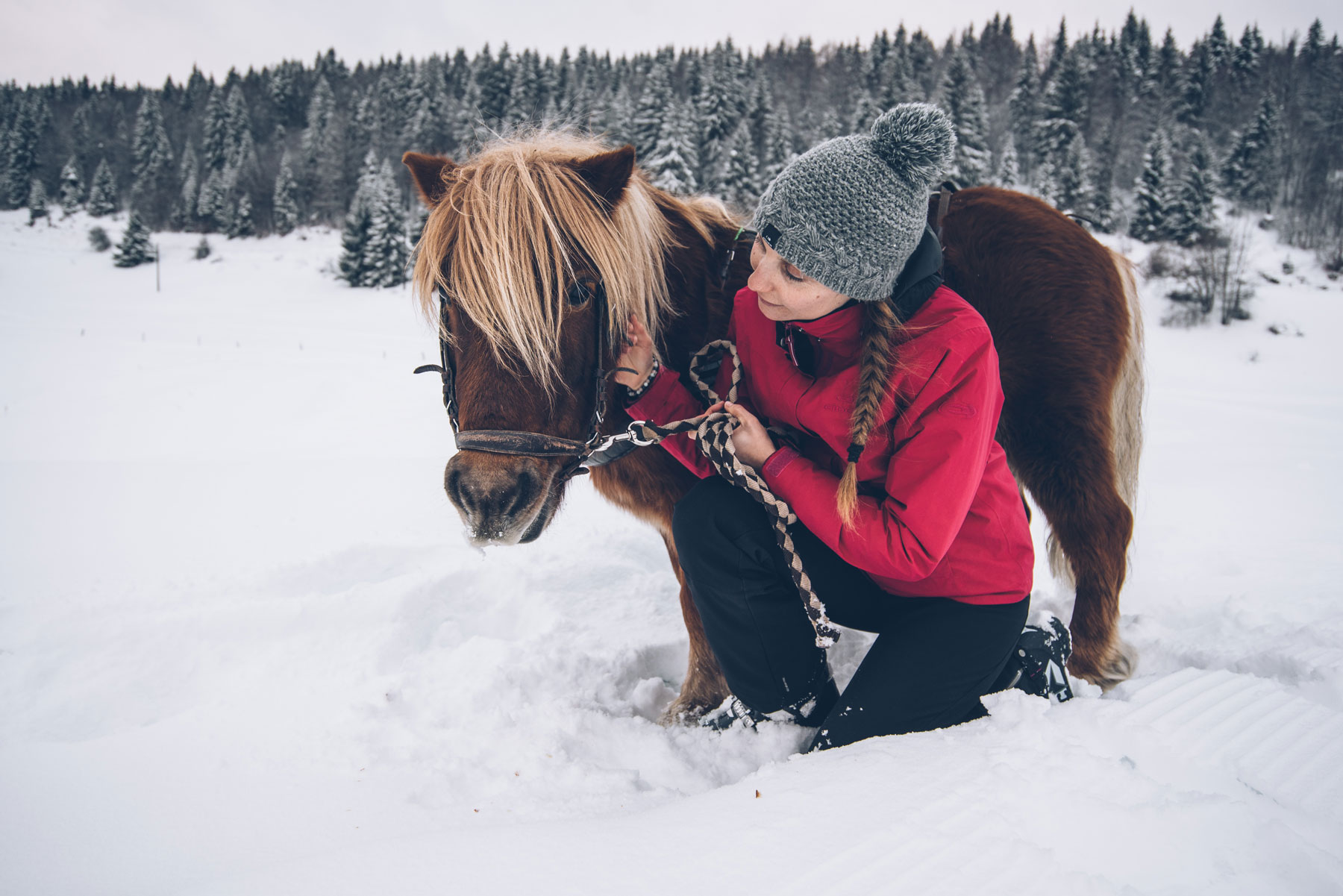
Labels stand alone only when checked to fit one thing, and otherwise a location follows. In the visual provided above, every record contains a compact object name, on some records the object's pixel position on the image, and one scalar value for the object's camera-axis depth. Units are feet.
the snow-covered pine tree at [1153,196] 80.28
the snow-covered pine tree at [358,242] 88.79
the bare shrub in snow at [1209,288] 51.47
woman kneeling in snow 5.03
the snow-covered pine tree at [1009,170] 88.18
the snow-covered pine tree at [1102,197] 85.76
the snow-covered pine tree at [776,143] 106.73
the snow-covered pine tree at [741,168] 95.66
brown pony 5.59
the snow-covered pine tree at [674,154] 83.97
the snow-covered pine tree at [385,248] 88.12
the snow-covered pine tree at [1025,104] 132.05
